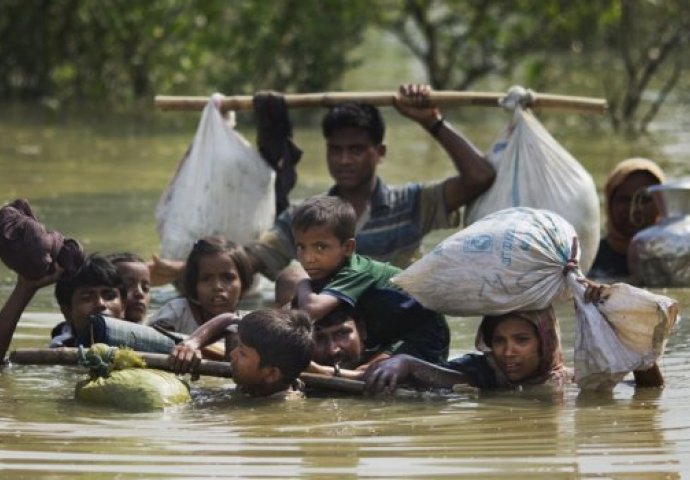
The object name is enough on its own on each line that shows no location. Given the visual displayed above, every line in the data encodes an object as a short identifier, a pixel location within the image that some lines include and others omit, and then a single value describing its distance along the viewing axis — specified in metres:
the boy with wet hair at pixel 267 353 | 11.92
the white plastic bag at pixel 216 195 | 16.17
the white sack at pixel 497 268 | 12.43
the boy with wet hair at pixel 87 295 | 13.37
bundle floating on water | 11.76
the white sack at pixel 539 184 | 15.48
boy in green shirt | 12.76
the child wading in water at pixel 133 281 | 14.10
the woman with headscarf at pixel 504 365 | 12.41
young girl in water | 13.96
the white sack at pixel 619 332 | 12.12
